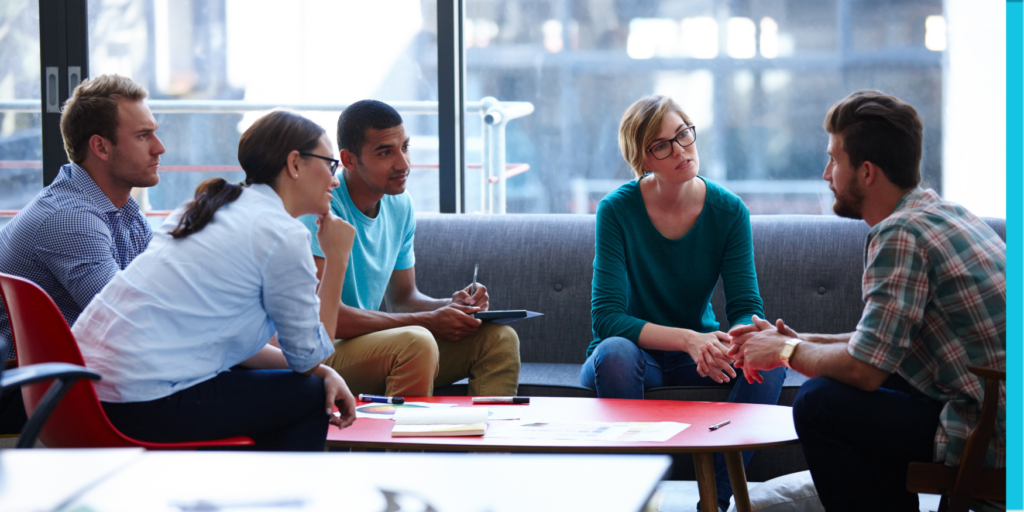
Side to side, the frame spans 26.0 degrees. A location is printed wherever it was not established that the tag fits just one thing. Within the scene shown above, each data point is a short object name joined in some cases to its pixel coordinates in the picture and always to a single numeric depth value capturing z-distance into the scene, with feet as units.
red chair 14.98
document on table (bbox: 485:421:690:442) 15.30
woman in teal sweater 17.55
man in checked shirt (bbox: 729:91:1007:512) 15.03
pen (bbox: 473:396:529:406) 16.42
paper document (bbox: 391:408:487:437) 15.45
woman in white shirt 15.22
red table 15.18
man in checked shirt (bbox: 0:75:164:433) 16.21
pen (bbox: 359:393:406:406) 16.39
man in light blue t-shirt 17.44
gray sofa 18.70
